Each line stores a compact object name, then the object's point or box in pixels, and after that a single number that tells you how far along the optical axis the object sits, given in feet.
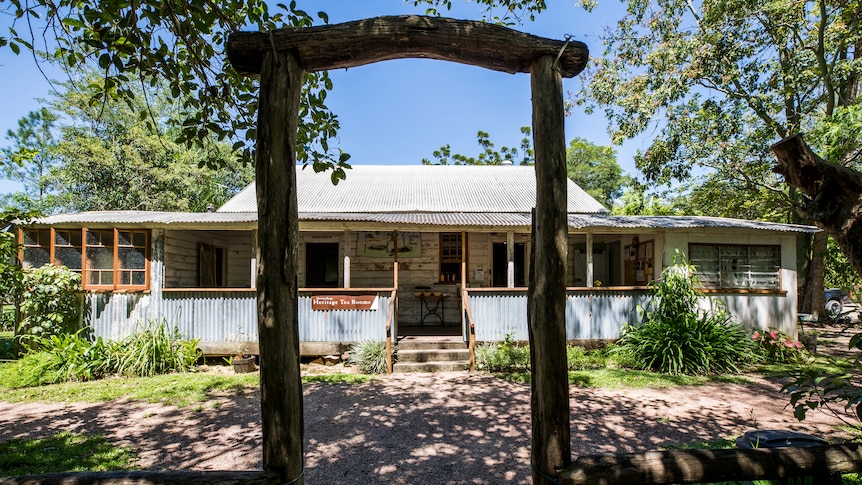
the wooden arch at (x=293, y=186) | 7.09
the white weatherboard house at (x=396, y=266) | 29.99
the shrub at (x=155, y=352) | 27.09
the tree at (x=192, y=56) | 10.89
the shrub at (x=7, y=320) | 51.11
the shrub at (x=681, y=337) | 27.35
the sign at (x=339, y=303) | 30.01
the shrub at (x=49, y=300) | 27.96
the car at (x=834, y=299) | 59.39
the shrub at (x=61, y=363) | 25.13
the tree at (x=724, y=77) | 37.83
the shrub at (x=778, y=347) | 29.81
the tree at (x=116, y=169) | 56.80
